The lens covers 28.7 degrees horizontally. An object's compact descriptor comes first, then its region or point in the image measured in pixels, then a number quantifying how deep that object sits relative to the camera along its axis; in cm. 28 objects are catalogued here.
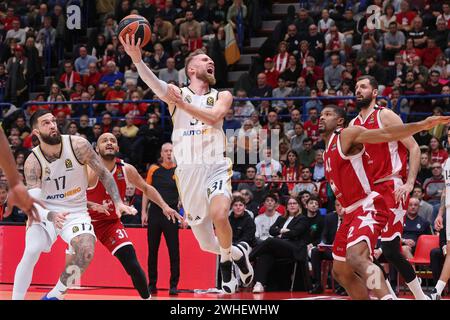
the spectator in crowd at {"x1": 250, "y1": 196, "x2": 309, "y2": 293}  1319
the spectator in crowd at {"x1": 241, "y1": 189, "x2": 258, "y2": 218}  1424
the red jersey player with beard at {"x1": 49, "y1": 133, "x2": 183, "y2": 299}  940
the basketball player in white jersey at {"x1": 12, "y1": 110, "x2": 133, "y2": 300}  884
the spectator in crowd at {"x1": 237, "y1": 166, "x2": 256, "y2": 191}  1514
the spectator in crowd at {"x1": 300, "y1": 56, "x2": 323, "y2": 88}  1752
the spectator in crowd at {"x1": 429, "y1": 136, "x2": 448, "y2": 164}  1465
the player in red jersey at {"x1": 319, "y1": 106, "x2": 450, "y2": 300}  772
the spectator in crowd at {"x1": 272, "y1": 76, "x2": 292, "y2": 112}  1733
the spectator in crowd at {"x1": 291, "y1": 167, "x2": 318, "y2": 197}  1465
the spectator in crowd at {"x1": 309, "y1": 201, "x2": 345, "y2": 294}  1300
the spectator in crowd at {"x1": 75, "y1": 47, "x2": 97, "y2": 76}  1983
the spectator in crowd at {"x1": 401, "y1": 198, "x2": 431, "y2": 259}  1327
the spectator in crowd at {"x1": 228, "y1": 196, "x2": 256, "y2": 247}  1334
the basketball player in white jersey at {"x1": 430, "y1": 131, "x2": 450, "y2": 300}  1010
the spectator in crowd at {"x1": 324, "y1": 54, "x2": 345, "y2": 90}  1720
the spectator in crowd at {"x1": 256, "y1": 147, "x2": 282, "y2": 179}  1540
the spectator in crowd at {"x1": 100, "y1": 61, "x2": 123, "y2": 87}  1914
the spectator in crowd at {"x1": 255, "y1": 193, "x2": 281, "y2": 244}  1385
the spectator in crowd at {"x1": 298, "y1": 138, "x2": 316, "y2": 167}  1563
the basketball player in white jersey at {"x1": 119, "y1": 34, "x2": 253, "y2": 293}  880
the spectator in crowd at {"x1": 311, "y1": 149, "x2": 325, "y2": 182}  1504
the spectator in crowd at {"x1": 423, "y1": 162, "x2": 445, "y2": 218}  1430
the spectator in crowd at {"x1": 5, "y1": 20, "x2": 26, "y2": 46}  2081
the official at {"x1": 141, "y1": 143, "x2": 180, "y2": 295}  1271
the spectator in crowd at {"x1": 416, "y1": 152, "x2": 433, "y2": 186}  1466
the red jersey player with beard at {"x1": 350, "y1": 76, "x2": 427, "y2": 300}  926
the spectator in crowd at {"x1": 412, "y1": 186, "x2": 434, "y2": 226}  1380
